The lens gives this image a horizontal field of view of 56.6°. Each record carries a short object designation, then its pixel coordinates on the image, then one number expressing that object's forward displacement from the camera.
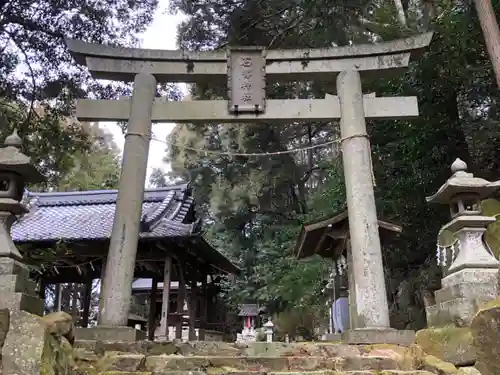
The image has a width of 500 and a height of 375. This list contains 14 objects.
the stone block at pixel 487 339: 3.96
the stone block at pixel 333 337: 7.57
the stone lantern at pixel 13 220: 4.17
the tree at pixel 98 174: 25.66
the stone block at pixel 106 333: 5.44
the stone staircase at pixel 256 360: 4.23
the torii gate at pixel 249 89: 6.61
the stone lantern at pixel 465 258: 4.61
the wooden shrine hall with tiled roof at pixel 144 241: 10.42
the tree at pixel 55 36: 8.82
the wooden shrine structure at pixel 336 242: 8.23
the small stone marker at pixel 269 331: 14.84
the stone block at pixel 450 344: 4.25
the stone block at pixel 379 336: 5.39
